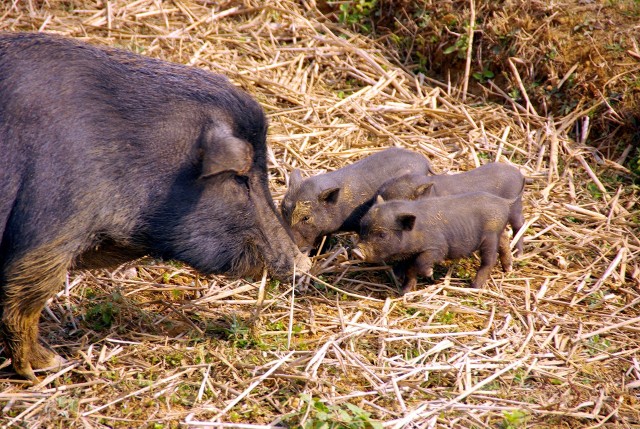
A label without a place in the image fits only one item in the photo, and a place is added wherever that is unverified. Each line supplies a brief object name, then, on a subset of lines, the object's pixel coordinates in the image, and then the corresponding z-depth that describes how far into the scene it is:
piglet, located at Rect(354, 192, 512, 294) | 10.31
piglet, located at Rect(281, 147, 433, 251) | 11.12
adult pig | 7.73
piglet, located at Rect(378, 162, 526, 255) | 11.01
